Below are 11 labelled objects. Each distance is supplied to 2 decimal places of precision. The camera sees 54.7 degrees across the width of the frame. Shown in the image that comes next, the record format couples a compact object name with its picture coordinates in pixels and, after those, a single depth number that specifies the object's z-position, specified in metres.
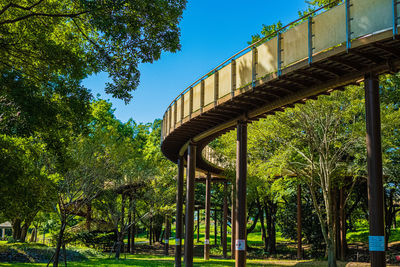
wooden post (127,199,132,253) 29.27
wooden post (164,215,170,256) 33.00
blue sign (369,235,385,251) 9.02
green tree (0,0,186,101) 9.98
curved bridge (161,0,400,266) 9.12
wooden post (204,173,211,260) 27.89
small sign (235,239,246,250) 13.69
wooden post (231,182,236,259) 28.52
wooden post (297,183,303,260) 29.92
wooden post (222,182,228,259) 31.60
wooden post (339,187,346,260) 27.13
